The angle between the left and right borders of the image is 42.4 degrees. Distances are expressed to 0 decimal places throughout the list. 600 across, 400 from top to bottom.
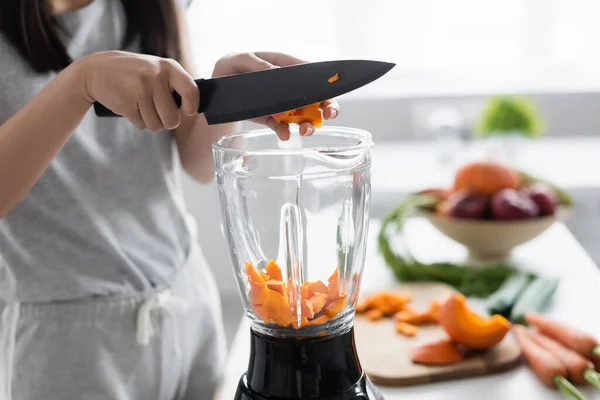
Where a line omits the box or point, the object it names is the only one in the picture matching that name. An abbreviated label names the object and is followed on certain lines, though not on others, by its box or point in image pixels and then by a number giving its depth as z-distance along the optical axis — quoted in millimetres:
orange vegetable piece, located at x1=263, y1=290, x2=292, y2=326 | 636
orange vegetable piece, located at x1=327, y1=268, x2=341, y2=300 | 672
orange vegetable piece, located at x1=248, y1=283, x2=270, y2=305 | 651
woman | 863
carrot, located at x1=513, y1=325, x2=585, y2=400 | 802
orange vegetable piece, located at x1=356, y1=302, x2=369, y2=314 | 1037
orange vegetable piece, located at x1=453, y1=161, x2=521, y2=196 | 1271
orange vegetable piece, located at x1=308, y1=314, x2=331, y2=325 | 644
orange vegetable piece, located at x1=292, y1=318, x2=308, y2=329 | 636
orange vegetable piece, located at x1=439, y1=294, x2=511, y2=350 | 882
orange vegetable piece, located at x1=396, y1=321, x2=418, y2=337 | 961
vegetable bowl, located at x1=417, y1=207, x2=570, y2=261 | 1212
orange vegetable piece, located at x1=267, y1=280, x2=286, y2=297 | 652
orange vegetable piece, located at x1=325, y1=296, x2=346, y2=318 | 657
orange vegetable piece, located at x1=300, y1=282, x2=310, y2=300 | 652
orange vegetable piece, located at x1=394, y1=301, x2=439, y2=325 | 997
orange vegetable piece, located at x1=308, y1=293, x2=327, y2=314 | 650
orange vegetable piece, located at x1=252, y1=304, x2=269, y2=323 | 651
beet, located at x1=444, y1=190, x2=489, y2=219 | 1242
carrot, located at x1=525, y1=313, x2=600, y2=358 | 859
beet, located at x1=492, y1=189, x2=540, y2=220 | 1212
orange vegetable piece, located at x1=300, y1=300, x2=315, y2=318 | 640
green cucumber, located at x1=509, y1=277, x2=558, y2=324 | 1006
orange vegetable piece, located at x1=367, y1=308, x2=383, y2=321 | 1011
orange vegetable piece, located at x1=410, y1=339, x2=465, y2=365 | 882
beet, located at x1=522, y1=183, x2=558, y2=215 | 1231
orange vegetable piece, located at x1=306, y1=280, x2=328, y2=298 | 662
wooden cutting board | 864
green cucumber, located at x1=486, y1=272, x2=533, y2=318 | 1027
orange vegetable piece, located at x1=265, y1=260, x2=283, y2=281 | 670
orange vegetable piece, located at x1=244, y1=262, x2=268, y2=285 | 667
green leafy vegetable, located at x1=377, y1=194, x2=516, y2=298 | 1146
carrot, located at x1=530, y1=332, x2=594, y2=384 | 831
